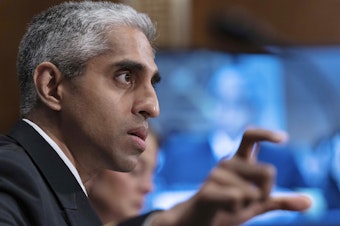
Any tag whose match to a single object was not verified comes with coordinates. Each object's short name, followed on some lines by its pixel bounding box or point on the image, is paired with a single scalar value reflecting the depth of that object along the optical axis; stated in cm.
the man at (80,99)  261
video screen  470
